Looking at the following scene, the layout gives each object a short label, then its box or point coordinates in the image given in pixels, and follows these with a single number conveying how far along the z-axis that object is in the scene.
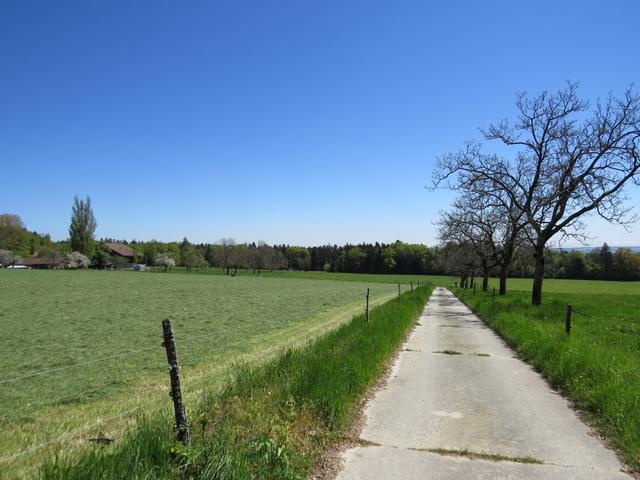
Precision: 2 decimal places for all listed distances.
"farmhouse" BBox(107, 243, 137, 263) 172.44
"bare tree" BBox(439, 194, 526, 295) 35.12
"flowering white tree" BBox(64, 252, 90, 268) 127.31
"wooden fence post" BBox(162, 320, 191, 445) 4.43
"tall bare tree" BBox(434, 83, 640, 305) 23.75
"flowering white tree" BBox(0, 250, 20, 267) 135.88
